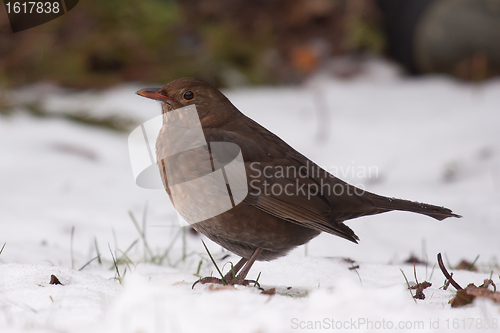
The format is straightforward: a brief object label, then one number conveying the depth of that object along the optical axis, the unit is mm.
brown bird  5199
